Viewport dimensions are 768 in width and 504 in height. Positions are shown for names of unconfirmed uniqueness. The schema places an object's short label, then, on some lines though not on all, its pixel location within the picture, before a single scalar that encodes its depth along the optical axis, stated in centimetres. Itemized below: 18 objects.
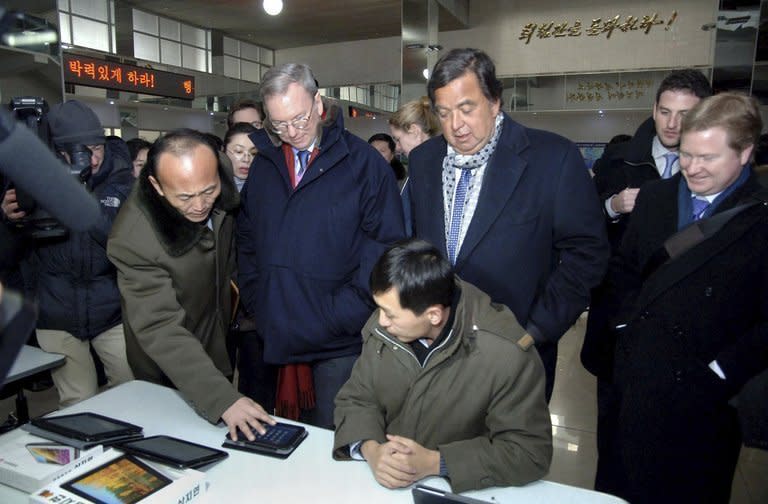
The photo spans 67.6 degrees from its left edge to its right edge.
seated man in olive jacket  129
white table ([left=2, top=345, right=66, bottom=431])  190
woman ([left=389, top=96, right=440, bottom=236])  284
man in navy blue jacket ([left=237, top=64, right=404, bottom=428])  183
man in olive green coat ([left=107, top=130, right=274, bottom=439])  153
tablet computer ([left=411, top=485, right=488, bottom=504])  99
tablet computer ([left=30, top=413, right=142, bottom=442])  136
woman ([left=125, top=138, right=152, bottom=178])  376
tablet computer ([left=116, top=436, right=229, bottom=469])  124
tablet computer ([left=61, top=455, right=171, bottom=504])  109
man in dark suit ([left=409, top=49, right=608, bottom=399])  165
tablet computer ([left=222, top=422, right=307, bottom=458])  135
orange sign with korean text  567
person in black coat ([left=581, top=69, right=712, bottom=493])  200
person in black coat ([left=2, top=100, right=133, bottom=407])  226
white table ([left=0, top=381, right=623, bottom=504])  118
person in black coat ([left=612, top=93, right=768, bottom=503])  147
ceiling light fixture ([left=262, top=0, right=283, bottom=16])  623
